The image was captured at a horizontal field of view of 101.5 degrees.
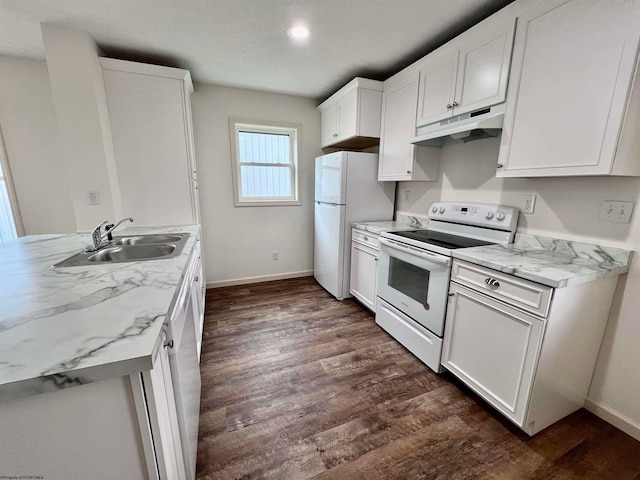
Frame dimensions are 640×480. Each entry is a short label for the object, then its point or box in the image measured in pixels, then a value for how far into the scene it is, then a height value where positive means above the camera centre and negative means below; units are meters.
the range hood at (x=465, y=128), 1.62 +0.40
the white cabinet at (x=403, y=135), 2.30 +0.48
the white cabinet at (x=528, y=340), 1.26 -0.79
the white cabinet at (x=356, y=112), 2.61 +0.77
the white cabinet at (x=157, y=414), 0.60 -0.57
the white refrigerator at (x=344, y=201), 2.75 -0.16
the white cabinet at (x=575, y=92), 1.16 +0.47
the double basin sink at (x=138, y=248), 1.47 -0.39
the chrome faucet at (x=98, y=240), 1.52 -0.33
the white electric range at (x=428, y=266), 1.79 -0.58
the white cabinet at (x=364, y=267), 2.54 -0.82
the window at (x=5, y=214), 2.53 -0.30
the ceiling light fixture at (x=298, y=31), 1.91 +1.14
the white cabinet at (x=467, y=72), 1.58 +0.78
